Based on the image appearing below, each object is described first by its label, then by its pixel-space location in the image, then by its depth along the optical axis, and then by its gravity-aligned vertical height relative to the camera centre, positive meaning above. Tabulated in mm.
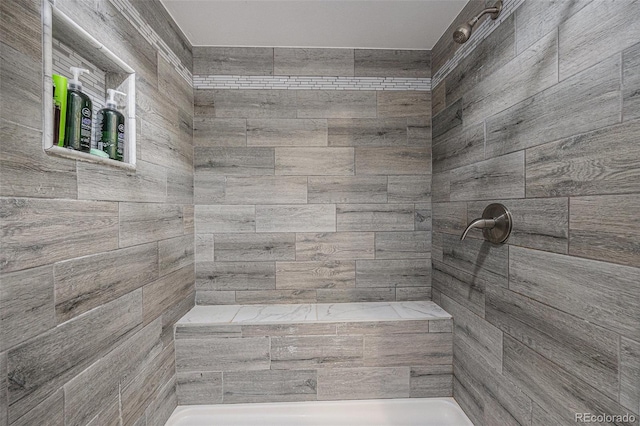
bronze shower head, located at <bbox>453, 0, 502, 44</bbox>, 1086 +661
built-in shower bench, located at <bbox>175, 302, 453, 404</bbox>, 1646 -801
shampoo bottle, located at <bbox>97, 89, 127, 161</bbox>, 1087 +305
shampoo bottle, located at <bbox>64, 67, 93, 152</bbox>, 911 +292
